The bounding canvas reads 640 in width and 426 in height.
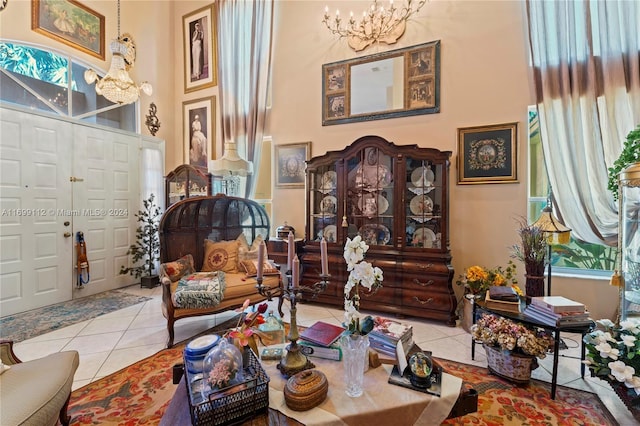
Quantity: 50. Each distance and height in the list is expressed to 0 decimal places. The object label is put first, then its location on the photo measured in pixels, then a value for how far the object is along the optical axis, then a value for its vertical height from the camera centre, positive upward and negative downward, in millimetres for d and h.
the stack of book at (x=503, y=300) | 2254 -666
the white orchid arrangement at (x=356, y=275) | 1368 -267
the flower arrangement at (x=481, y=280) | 2889 -641
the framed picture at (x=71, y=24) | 3809 +2811
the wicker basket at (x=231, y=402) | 1138 -718
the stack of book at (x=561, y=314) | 1992 -694
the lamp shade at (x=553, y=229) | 2527 -137
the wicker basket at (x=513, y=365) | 2068 -1077
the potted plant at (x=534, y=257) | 2580 -382
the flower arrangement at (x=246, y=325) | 1372 -523
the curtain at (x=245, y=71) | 4445 +2350
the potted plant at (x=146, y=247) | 4715 -361
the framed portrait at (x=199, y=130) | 5062 +1624
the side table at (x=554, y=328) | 1966 -775
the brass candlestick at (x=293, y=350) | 1427 -654
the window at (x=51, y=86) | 3570 +1888
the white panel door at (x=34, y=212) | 3412 +193
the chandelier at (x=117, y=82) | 3582 +1821
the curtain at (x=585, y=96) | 2732 +1134
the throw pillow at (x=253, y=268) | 3257 -522
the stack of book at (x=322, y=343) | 1614 -691
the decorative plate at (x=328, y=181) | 3771 +505
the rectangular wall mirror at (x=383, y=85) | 3582 +1721
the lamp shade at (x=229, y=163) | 3932 +792
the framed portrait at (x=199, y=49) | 5004 +3022
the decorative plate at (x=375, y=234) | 3504 -188
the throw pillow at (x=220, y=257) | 3406 -401
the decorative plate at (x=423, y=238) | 3330 -239
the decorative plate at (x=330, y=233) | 3752 -174
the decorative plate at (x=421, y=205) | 3359 +139
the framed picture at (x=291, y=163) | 4289 +853
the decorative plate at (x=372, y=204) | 3531 +168
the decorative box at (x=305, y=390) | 1231 -728
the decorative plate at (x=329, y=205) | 3774 +193
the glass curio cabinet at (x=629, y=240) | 2143 -216
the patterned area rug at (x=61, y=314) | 2998 -1027
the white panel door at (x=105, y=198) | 4129 +407
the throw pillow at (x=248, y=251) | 3465 -350
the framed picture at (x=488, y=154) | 3211 +690
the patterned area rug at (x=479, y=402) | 1777 -1208
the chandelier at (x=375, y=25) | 3674 +2520
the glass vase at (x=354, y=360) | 1332 -645
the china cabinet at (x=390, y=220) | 3205 -25
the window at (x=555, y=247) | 3066 -331
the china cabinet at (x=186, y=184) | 4475 +626
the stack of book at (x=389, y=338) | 1685 -706
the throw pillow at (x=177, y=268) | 2977 -461
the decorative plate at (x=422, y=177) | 3357 +464
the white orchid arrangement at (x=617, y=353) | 1670 -847
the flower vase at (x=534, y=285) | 2613 -638
